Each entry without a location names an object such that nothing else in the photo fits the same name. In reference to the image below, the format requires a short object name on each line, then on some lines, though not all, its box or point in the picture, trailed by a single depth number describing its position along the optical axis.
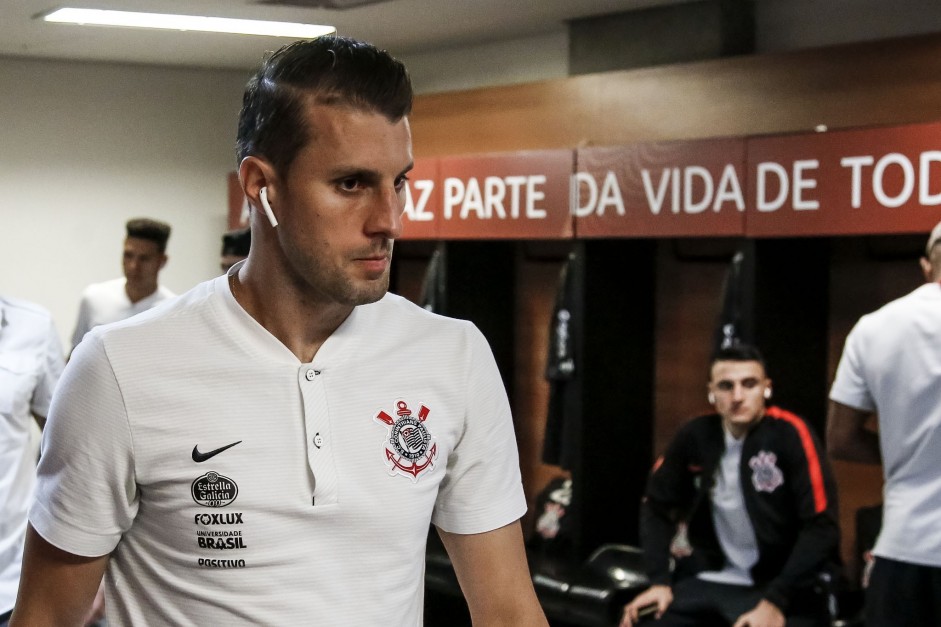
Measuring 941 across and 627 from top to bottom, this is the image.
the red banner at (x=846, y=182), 3.98
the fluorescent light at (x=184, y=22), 5.53
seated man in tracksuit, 3.88
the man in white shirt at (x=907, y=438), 2.96
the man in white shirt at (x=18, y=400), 2.43
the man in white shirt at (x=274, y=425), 1.12
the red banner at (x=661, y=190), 4.56
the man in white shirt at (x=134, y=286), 5.35
